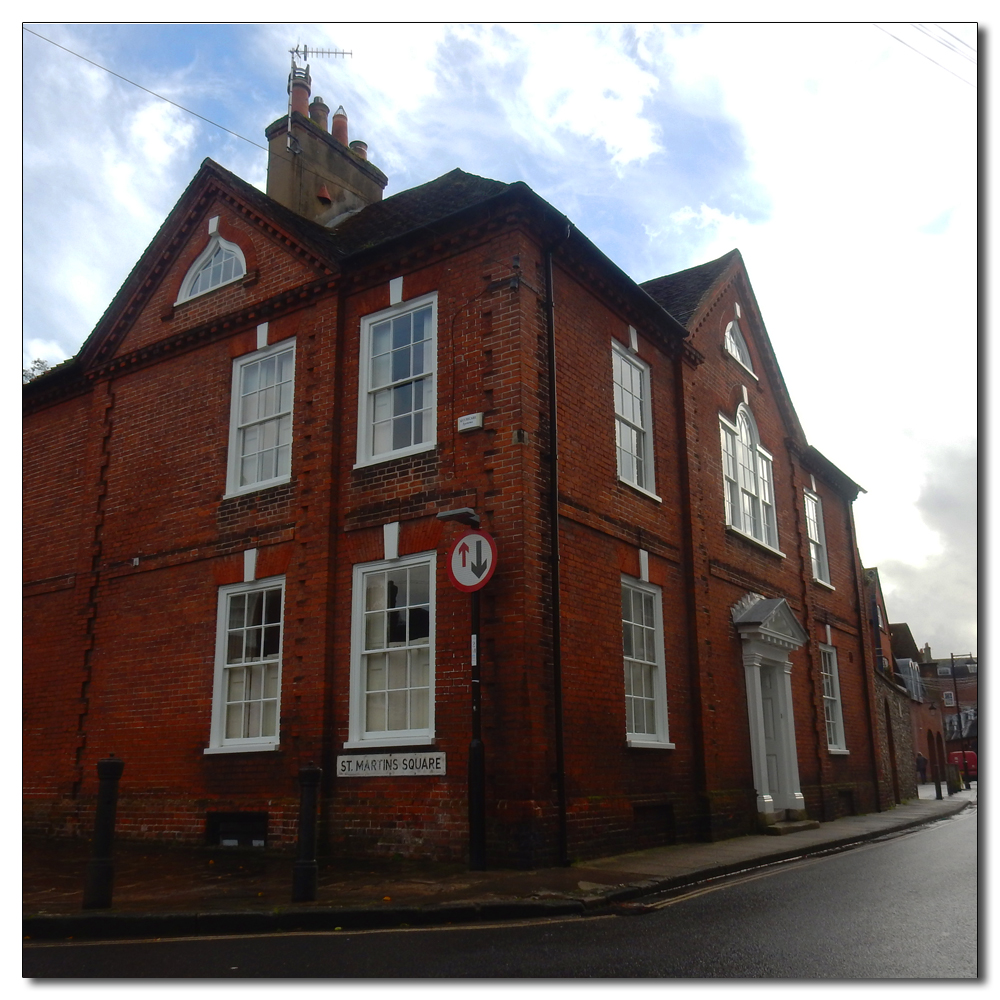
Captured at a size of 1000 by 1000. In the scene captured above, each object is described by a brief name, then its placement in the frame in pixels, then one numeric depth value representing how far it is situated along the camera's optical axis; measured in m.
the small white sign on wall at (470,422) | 11.23
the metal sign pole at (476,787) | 9.56
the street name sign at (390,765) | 10.53
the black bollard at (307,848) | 7.79
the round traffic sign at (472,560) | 9.95
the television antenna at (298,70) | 8.01
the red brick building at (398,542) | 10.85
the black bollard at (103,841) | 7.72
